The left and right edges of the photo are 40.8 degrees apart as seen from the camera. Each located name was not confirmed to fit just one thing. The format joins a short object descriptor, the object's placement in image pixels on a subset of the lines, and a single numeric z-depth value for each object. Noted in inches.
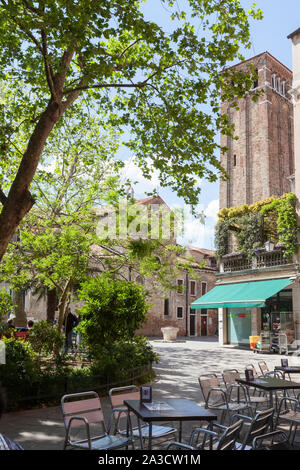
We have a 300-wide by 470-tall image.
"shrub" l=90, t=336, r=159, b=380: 340.8
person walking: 624.4
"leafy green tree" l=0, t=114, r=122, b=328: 467.5
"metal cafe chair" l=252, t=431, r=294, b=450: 176.7
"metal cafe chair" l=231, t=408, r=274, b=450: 147.5
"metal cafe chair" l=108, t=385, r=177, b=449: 179.0
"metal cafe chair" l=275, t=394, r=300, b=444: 206.7
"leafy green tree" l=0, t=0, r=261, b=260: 261.6
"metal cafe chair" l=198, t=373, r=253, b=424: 236.6
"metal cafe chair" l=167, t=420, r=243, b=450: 134.0
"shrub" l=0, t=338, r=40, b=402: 277.0
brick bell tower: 1325.0
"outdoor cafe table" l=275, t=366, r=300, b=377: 319.6
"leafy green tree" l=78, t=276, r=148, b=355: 402.9
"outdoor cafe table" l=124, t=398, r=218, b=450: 159.6
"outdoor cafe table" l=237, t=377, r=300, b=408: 242.2
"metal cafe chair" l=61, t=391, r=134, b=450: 165.3
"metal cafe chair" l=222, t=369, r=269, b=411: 262.8
